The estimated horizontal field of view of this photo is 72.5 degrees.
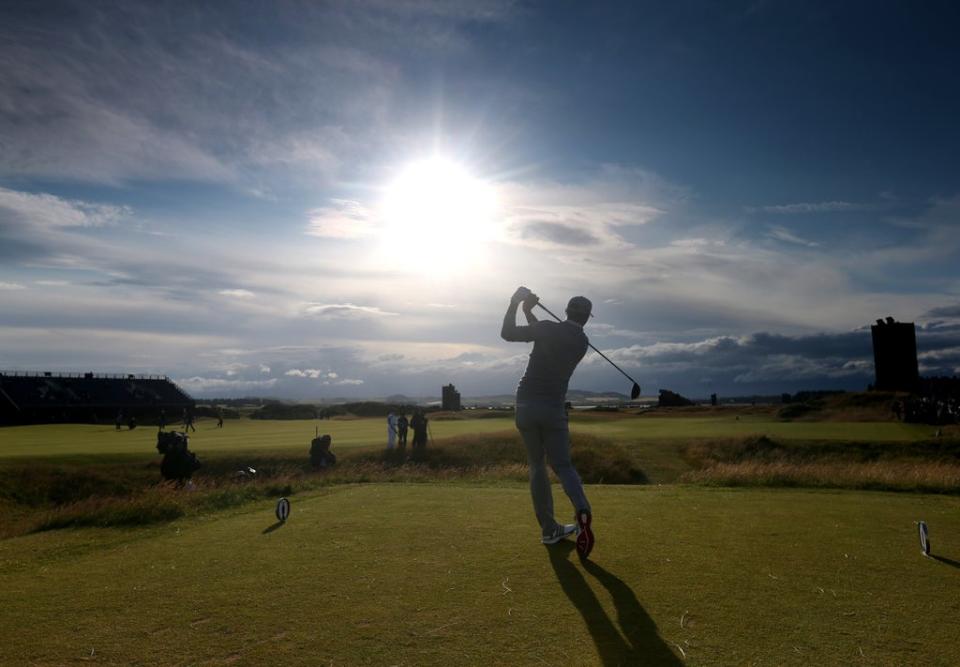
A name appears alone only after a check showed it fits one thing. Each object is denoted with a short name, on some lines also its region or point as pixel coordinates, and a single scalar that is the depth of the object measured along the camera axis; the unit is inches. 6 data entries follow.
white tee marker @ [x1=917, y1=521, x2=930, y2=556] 254.3
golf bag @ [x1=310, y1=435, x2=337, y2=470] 1055.0
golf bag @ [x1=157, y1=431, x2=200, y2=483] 786.2
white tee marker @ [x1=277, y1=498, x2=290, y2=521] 344.2
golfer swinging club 285.7
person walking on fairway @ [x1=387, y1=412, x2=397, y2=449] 1280.8
